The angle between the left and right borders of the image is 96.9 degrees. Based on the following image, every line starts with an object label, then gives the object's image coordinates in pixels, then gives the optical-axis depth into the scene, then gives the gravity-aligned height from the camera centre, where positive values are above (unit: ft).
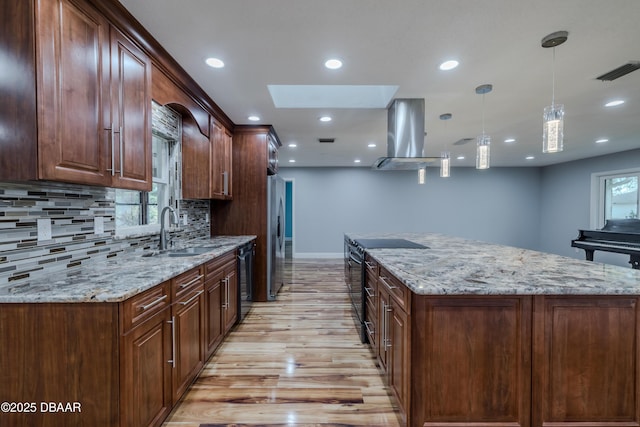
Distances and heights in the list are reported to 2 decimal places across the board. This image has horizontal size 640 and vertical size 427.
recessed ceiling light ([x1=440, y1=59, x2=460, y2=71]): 7.28 +3.80
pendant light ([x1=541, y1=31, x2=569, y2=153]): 6.18 +2.00
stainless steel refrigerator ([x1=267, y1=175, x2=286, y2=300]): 12.96 -1.31
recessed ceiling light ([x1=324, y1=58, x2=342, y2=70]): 7.11 +3.73
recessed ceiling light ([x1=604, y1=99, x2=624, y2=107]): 10.02 +3.88
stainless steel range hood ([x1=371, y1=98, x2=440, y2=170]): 9.85 +2.73
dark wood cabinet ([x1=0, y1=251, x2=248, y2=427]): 3.96 -2.22
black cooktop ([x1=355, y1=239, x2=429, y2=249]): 9.07 -1.19
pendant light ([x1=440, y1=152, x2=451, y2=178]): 11.12 +1.85
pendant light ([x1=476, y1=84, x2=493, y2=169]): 8.82 +1.99
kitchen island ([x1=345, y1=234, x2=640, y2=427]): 4.67 -2.47
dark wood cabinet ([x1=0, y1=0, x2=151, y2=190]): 3.97 +1.77
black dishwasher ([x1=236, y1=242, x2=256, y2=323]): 10.30 -2.72
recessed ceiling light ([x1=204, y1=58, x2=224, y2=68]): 7.25 +3.80
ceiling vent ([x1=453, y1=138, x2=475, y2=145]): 15.56 +3.88
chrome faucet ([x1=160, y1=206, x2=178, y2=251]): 7.99 -0.82
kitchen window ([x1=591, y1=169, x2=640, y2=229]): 18.49 +1.03
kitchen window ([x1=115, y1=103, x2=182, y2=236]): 7.38 +0.64
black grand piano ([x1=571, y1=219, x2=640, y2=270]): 12.90 -1.48
